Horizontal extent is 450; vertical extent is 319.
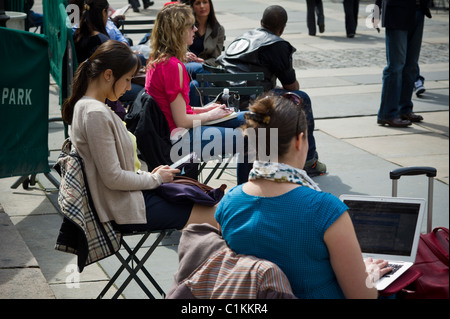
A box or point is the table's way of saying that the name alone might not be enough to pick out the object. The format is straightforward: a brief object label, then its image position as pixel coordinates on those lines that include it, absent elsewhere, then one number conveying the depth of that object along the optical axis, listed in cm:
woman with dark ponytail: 684
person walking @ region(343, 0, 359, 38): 2776
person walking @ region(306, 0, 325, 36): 2832
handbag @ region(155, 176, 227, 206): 726
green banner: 975
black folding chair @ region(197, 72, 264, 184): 1106
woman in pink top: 955
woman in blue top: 492
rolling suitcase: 520
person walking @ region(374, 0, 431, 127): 1493
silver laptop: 566
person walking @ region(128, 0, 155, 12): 3648
